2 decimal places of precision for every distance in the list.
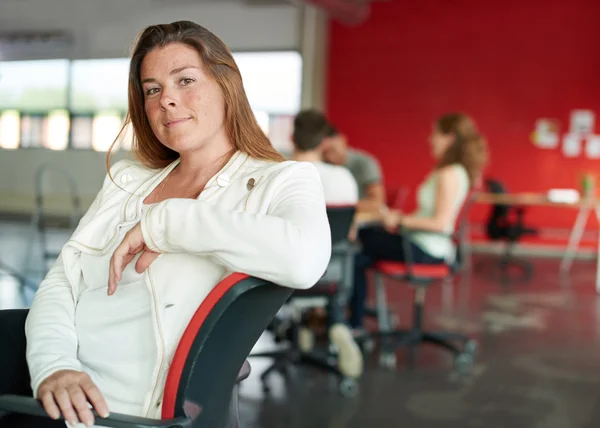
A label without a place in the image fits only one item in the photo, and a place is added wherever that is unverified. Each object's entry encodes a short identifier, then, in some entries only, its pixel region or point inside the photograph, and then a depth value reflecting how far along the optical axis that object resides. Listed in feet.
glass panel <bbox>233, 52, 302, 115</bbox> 17.29
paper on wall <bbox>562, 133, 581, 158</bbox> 31.09
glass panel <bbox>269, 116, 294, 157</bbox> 20.54
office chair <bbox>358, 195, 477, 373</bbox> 12.80
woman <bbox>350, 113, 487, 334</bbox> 12.80
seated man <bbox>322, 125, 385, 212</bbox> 15.64
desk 25.34
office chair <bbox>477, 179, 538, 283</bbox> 25.54
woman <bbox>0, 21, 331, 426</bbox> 3.74
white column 26.17
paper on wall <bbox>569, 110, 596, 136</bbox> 31.01
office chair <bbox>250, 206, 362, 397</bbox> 11.16
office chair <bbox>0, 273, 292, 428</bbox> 3.44
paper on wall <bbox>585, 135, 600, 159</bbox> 30.96
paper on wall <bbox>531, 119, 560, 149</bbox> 31.19
